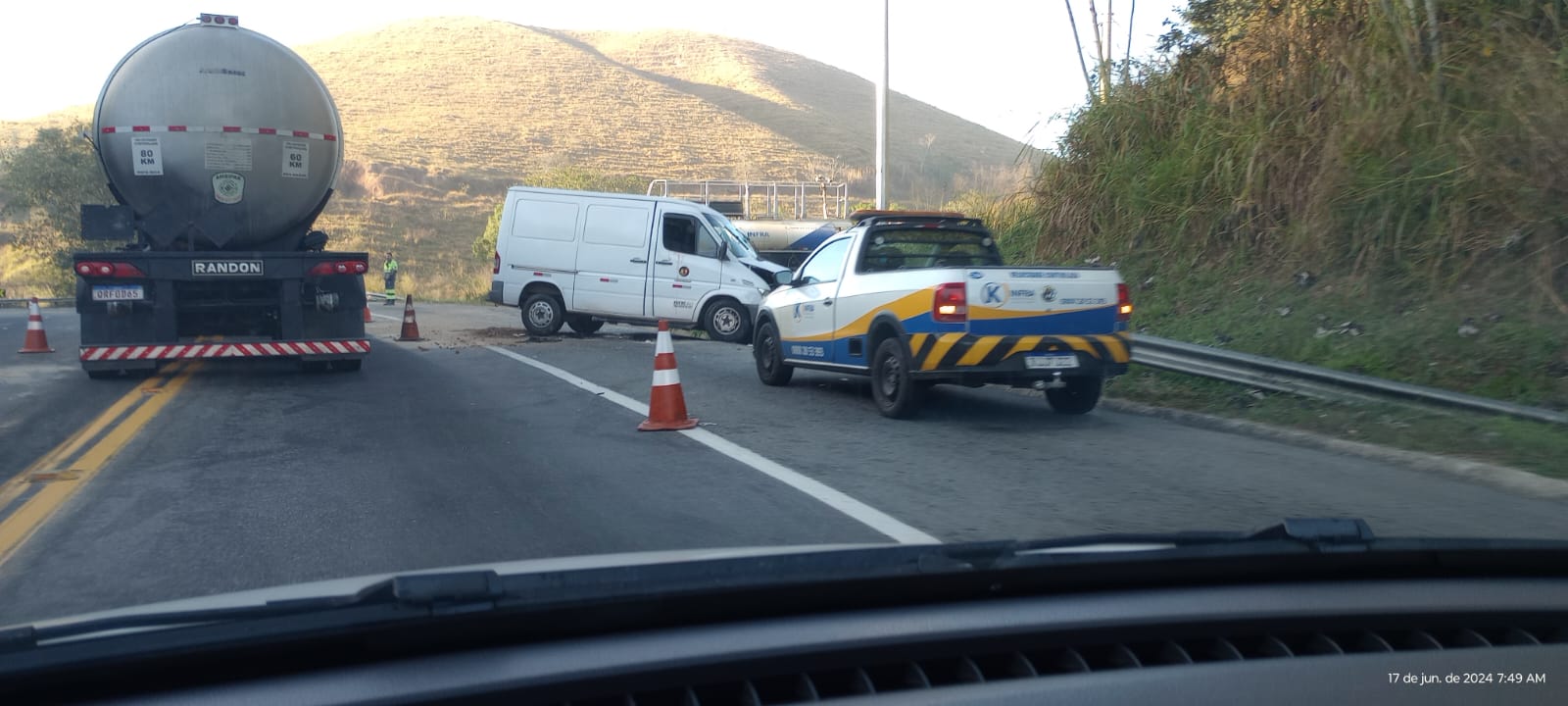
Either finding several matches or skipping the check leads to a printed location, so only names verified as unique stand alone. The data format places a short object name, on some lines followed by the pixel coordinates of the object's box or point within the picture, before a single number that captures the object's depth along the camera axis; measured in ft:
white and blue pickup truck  30.89
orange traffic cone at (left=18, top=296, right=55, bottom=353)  55.42
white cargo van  62.13
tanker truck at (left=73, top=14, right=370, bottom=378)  40.34
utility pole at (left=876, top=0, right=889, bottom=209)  70.13
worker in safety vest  131.44
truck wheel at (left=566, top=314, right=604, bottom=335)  66.18
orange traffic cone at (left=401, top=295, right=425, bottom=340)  63.16
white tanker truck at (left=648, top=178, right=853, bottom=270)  93.09
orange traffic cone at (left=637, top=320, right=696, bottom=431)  30.99
